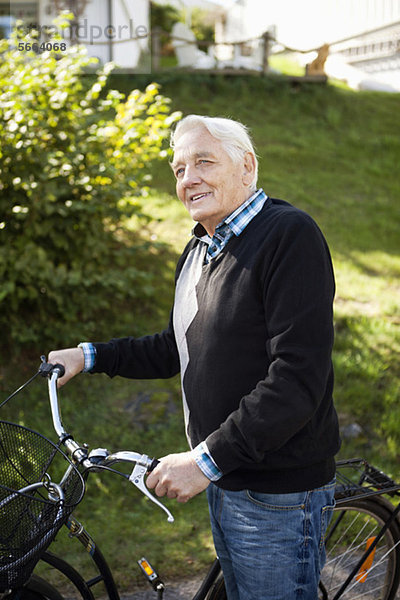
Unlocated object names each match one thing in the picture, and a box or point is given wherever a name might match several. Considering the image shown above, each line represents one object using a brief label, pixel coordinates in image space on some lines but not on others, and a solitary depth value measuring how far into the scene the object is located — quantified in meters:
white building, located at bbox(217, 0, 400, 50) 19.43
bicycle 1.59
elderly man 1.62
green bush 4.21
